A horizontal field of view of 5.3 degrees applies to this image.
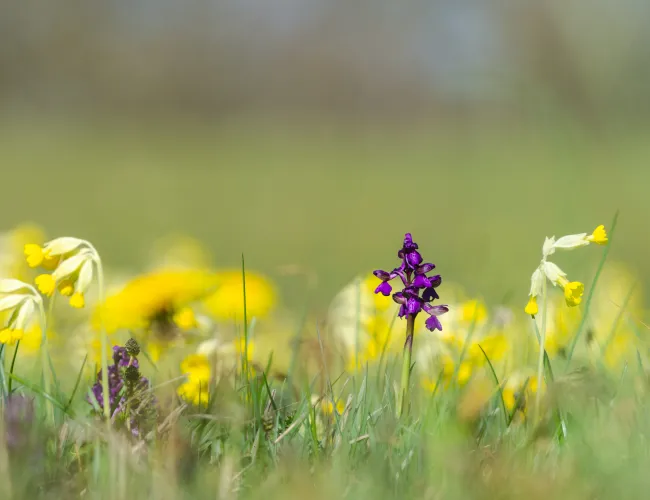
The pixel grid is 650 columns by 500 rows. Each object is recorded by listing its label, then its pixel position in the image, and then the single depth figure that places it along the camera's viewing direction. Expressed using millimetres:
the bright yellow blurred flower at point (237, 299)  3502
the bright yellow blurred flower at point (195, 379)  3274
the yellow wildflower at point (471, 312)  3430
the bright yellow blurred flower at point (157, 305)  3308
